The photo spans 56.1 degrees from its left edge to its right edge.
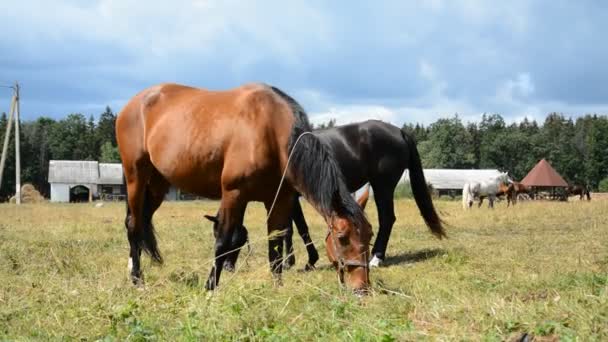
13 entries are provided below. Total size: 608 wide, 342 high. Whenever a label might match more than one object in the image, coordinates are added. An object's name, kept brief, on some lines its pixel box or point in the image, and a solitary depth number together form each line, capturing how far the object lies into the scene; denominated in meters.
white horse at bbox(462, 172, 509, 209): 31.08
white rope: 5.20
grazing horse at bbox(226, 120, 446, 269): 7.93
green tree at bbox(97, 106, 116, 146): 94.56
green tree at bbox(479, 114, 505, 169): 92.31
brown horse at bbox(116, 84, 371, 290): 4.78
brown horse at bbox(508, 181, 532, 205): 33.28
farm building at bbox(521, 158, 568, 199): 56.66
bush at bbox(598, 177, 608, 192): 70.12
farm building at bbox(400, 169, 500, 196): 68.54
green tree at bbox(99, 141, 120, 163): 87.12
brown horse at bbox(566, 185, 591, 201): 50.84
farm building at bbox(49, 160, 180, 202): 59.22
